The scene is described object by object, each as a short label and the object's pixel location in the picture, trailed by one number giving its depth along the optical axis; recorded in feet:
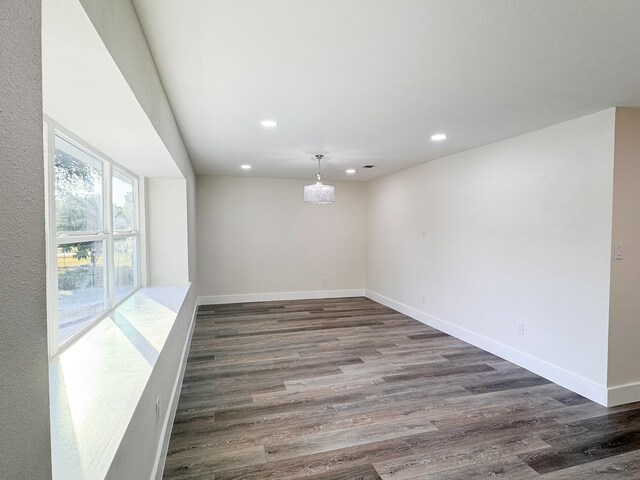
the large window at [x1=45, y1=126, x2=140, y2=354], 5.39
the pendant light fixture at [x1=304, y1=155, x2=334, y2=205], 13.70
